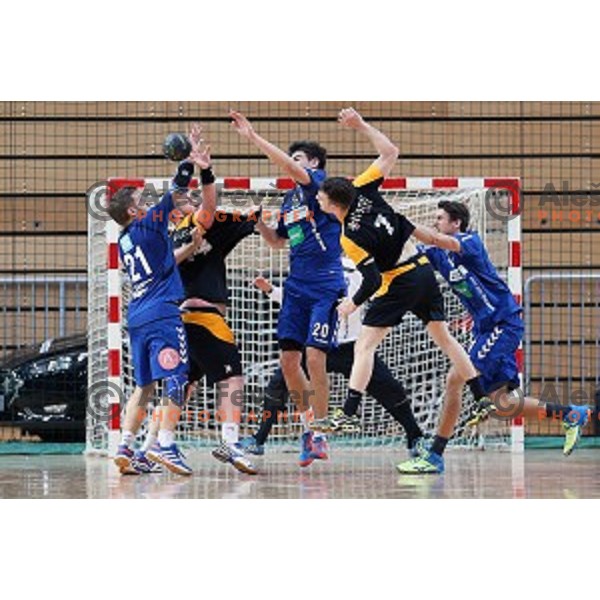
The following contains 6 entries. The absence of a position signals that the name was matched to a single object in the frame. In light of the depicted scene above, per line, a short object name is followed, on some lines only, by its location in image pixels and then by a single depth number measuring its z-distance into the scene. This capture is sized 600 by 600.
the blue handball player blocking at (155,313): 16.52
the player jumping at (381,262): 16.64
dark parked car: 25.28
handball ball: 16.41
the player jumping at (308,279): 17.78
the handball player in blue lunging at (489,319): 18.06
